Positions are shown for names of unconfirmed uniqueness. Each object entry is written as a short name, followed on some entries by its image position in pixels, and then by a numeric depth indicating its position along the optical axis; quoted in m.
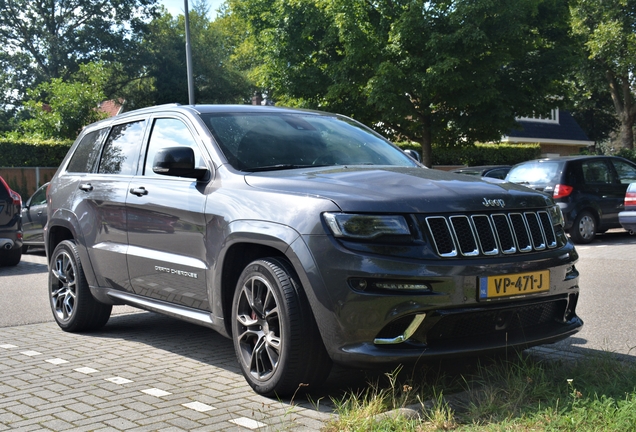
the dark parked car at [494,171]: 20.22
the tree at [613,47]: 35.69
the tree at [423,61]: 23.81
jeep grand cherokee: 4.23
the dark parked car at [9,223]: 13.25
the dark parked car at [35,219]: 15.87
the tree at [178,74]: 48.53
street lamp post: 26.01
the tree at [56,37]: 49.28
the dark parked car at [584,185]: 15.57
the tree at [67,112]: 32.88
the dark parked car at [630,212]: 12.98
